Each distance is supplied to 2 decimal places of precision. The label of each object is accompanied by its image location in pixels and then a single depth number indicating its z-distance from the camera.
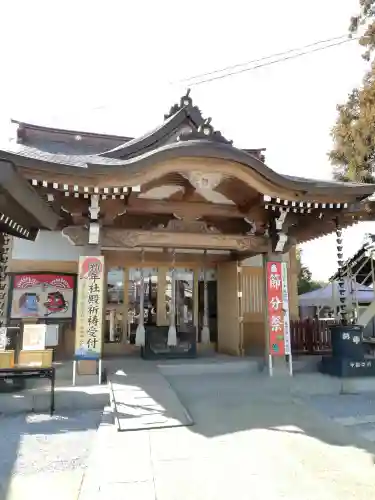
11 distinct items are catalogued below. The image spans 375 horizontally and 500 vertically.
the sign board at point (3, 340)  6.21
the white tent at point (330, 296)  14.42
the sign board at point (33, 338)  6.36
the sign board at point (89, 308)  6.61
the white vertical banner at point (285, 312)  7.59
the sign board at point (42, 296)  9.23
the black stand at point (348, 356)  7.33
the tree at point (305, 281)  32.94
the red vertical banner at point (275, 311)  7.55
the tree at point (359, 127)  9.66
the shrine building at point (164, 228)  6.40
